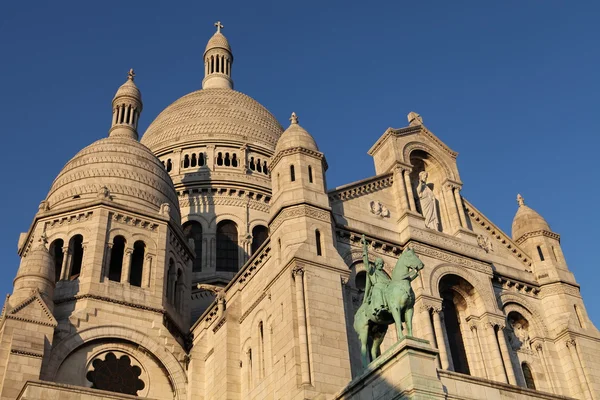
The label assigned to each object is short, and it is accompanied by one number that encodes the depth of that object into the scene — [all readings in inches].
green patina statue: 778.9
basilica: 962.1
